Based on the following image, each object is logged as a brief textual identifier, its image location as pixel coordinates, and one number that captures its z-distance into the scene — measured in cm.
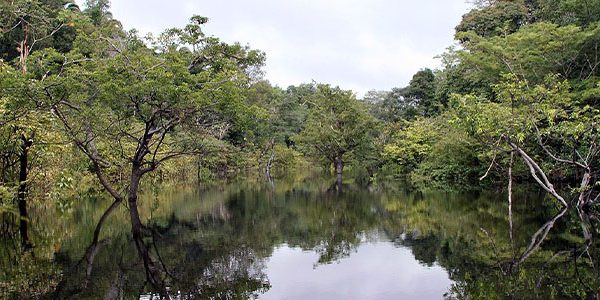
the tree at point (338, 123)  3431
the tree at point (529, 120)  1439
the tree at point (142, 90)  1460
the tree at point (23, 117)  1346
